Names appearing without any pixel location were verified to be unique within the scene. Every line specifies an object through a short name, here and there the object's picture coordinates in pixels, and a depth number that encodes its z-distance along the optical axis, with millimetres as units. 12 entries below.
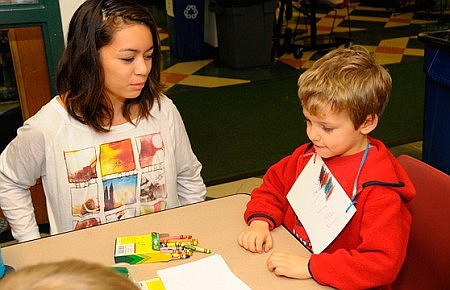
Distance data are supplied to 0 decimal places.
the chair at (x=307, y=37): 5609
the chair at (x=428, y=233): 1398
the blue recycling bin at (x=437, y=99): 2780
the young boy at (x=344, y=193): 1237
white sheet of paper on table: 1224
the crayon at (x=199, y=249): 1341
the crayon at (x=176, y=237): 1384
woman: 1593
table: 1270
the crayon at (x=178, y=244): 1349
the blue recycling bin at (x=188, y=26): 5777
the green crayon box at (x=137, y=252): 1300
